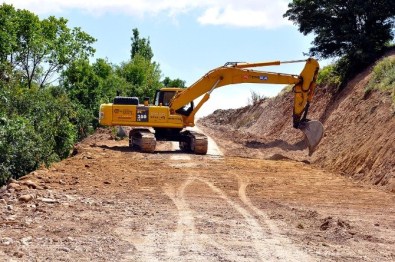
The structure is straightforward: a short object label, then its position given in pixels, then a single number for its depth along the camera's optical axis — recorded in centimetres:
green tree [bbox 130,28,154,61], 8438
